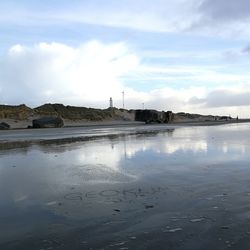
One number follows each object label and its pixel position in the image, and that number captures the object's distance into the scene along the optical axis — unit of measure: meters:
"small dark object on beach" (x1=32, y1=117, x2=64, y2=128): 28.59
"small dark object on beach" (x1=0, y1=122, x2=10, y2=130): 26.95
